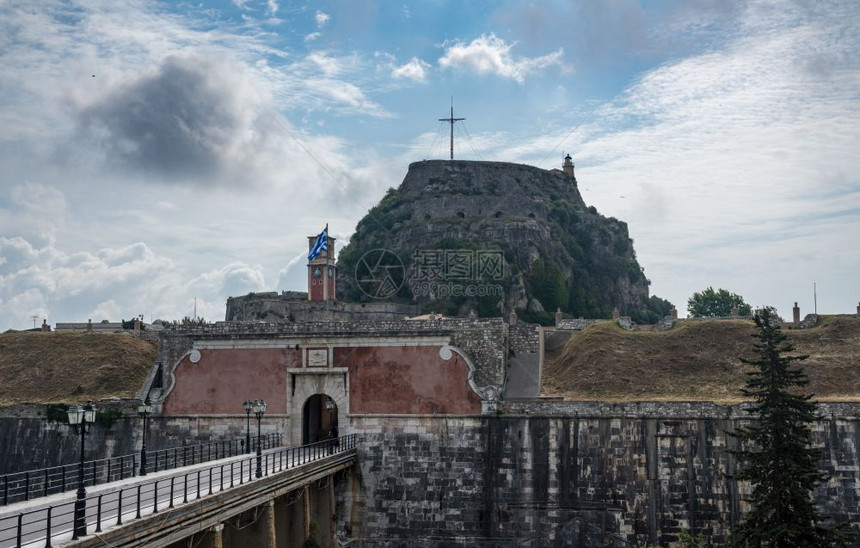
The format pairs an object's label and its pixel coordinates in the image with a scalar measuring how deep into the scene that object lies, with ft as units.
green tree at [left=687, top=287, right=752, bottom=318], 256.73
